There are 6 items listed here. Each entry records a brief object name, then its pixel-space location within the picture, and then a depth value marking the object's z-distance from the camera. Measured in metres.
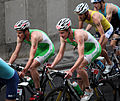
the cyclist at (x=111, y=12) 13.14
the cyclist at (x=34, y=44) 10.02
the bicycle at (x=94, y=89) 8.77
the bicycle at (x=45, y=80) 9.88
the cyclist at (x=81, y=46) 9.26
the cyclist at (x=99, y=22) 11.25
